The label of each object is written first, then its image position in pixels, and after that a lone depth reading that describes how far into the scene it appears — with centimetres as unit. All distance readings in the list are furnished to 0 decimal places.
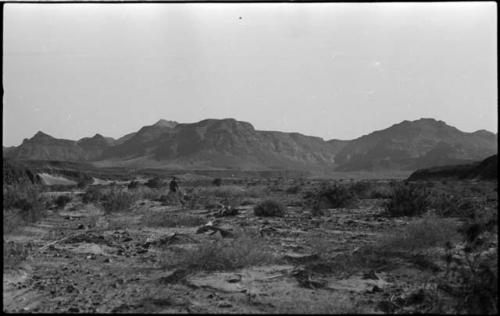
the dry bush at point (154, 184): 3544
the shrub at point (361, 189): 2459
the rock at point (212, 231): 1045
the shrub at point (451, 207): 1336
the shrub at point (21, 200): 1376
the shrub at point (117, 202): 1748
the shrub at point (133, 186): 3042
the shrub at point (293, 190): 3120
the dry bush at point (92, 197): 2209
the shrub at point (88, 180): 4146
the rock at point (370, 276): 666
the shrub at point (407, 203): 1432
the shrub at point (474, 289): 484
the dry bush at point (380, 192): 2359
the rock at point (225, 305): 552
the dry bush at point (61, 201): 1934
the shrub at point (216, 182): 4242
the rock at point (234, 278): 661
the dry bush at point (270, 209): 1527
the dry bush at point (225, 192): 2703
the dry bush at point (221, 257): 731
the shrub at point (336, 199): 1814
